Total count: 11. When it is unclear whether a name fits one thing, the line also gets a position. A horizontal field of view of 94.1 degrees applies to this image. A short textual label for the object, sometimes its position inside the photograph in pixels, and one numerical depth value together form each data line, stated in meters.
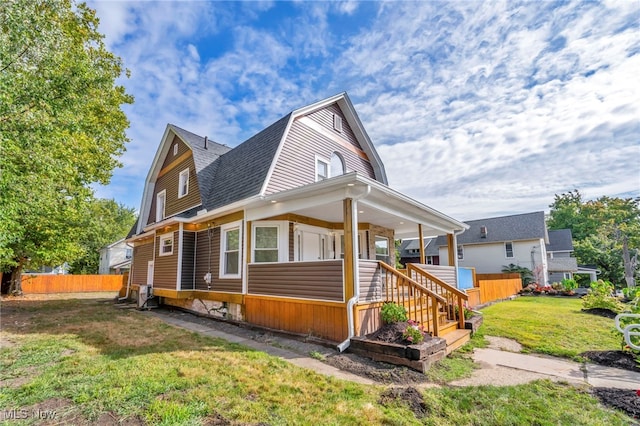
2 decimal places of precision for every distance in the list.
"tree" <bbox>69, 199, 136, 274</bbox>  33.38
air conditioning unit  11.75
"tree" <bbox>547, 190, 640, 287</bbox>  24.19
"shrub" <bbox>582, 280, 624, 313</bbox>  10.64
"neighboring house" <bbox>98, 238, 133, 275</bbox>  34.06
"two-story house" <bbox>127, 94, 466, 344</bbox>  6.21
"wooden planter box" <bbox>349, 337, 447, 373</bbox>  4.75
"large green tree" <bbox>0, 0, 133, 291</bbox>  7.25
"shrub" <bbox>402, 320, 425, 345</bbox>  5.14
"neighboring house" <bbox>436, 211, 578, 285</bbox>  24.84
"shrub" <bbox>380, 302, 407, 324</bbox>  5.99
